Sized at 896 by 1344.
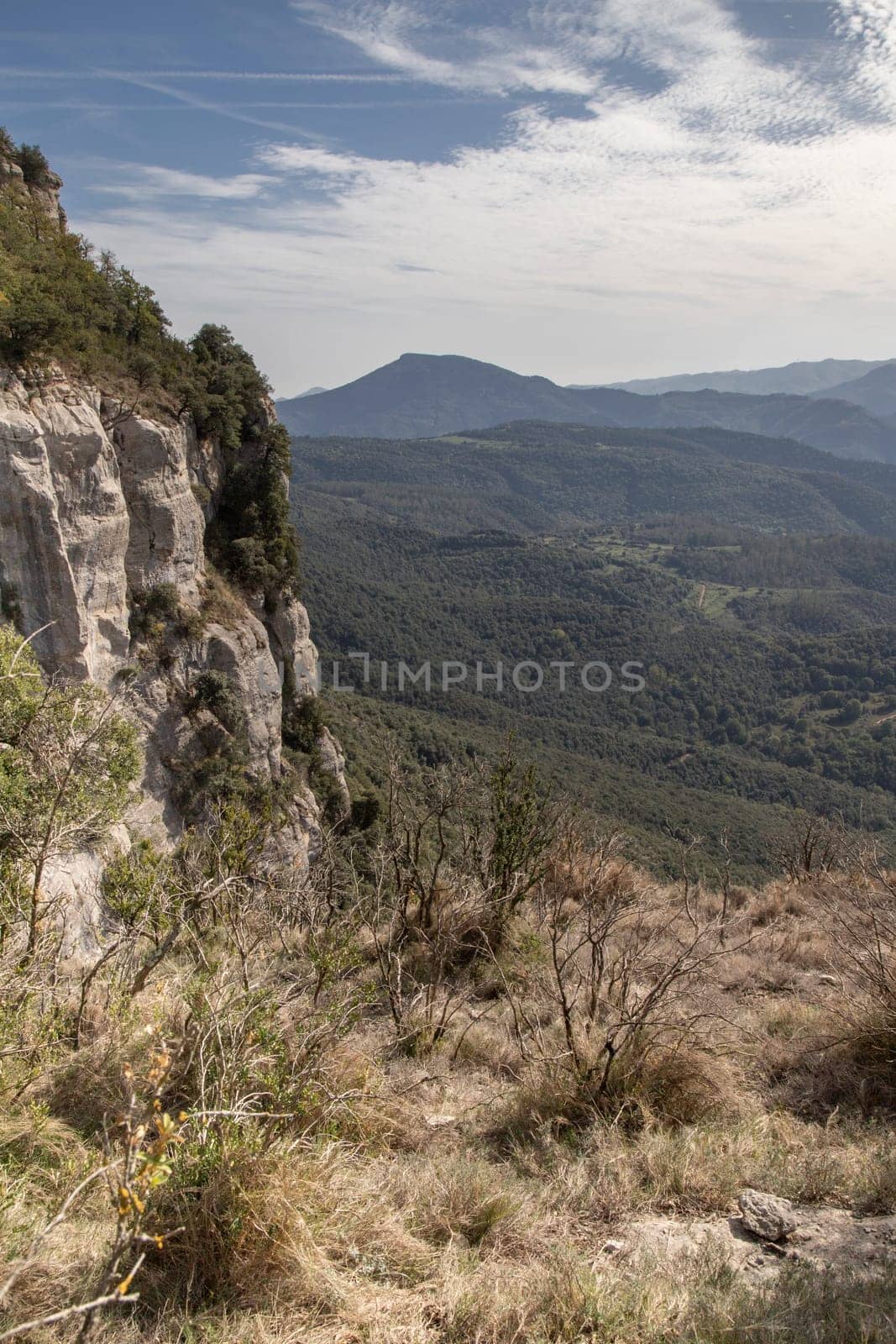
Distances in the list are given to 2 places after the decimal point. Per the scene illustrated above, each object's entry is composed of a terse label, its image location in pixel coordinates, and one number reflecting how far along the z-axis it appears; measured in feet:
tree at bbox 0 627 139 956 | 18.21
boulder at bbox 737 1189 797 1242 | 12.17
